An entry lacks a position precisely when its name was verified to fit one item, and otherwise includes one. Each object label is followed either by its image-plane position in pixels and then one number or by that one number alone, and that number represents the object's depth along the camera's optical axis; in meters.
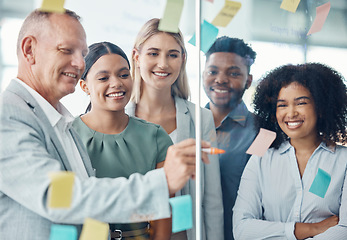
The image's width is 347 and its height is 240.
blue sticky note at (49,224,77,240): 1.40
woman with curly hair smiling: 2.03
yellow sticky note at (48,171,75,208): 1.29
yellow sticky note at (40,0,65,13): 1.50
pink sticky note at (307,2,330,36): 2.20
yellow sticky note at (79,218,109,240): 1.42
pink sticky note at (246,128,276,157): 2.07
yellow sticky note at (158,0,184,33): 1.77
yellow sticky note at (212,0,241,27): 1.96
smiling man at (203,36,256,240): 1.97
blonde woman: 1.80
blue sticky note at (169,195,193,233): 1.60
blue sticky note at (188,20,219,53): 1.89
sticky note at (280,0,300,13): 2.13
